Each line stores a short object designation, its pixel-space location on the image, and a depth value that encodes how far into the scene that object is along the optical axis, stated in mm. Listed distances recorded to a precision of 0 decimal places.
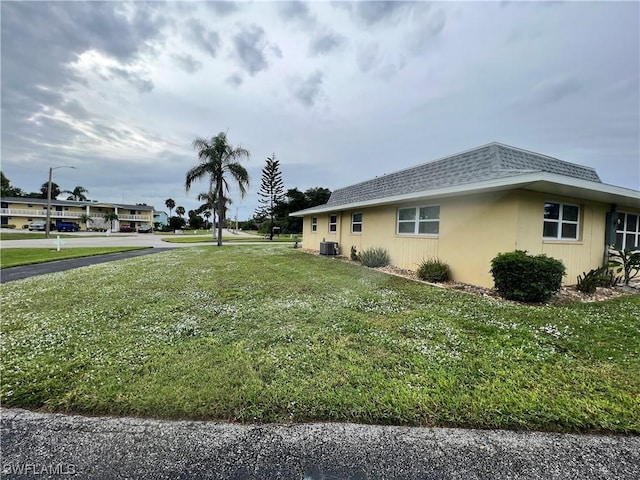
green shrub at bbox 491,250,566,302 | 5723
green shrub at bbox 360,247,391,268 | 10820
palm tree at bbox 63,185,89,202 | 66850
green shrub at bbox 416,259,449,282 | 8039
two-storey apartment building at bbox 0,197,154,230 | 51188
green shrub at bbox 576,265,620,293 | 7047
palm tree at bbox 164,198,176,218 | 75875
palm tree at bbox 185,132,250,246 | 20047
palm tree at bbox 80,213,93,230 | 53472
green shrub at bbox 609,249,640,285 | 7879
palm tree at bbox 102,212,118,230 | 52525
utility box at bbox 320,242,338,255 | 15016
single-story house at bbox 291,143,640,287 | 6617
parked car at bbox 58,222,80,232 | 50891
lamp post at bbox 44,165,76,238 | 23903
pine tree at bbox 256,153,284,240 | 38531
